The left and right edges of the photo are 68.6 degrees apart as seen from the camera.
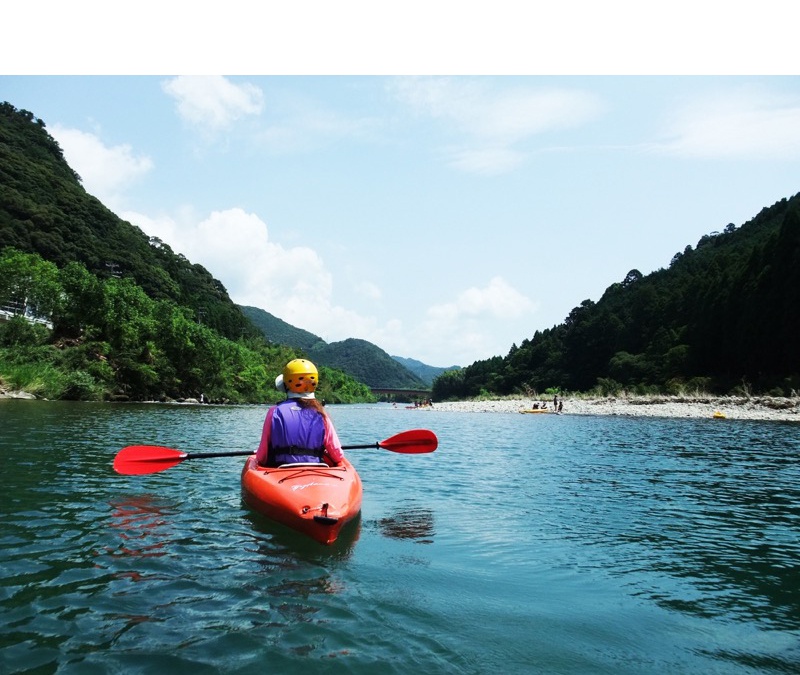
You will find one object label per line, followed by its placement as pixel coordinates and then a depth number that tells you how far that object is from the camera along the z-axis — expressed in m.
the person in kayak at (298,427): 7.49
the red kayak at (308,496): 6.04
